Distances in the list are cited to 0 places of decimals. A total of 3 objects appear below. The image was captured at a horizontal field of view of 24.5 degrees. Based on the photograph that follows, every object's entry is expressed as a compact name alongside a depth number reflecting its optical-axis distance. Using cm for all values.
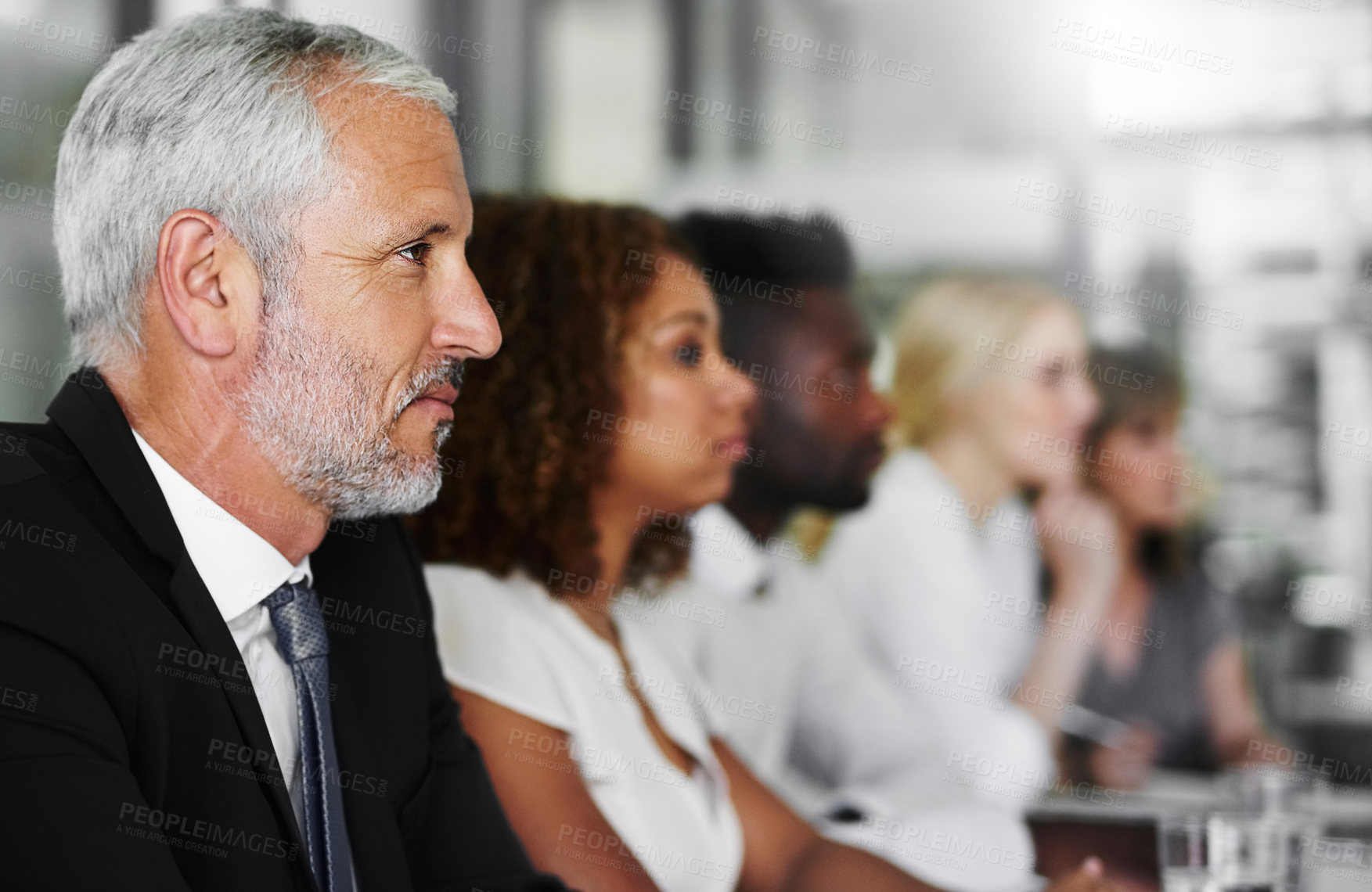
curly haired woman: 171
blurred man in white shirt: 178
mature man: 132
